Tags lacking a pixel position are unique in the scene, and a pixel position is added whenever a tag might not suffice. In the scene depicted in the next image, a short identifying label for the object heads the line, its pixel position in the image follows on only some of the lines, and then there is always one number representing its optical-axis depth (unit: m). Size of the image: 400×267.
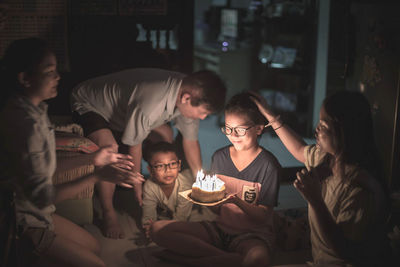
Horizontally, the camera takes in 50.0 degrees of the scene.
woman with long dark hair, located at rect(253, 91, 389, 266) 1.67
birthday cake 2.18
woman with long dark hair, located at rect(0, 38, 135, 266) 1.56
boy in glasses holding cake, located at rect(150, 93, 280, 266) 2.27
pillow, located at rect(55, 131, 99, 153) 2.54
